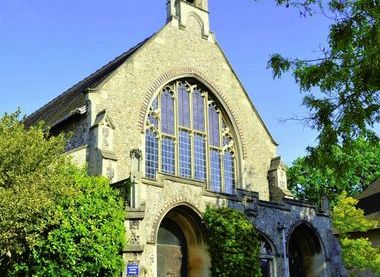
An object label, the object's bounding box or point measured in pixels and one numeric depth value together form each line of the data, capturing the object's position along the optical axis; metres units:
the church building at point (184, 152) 20.03
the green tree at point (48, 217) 16.45
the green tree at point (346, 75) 11.55
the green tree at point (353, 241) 29.70
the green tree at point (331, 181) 42.38
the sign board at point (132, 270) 17.69
